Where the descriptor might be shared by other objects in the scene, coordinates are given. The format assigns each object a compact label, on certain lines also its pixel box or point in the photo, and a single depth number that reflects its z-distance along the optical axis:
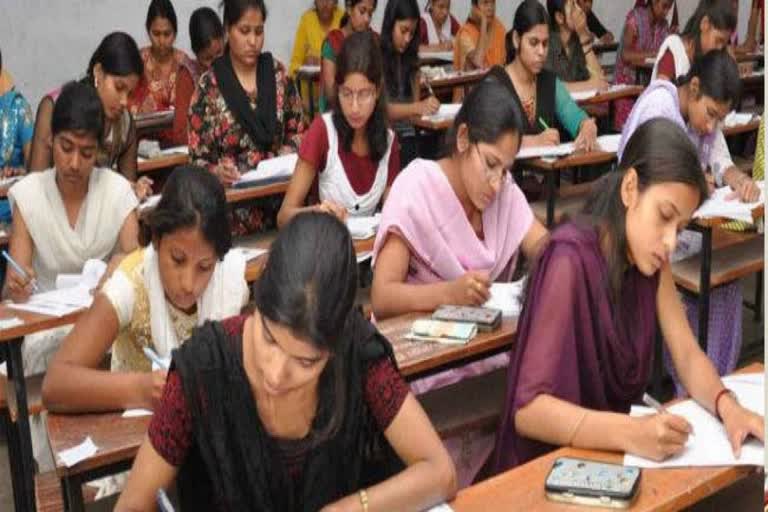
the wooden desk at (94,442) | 1.85
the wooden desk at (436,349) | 2.26
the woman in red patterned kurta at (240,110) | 4.01
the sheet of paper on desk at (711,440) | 1.67
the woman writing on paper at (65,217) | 2.92
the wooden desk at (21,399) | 2.58
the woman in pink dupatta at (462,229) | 2.51
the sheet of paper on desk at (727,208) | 3.33
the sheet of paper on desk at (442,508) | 1.61
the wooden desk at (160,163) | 4.62
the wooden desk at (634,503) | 1.57
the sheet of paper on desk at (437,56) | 7.44
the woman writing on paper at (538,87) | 4.47
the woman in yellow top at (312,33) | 7.26
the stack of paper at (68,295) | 2.73
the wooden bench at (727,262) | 3.38
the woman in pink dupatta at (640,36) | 7.19
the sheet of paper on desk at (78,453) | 1.83
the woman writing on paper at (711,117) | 3.54
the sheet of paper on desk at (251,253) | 3.17
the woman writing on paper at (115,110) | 3.67
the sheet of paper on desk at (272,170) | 3.91
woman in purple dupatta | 1.85
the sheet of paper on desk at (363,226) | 3.28
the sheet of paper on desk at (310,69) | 6.85
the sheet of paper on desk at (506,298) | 2.48
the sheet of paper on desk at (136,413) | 2.00
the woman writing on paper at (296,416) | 1.46
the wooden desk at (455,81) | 6.54
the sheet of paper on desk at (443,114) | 5.30
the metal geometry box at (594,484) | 1.56
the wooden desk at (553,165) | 4.18
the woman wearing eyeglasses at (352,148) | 3.45
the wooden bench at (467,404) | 2.46
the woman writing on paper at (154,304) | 1.98
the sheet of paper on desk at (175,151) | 4.85
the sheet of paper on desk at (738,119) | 4.92
